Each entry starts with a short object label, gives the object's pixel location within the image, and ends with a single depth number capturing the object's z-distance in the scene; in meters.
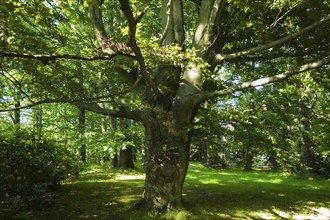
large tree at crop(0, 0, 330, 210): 6.15
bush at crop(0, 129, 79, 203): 7.21
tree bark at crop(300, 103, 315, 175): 17.98
